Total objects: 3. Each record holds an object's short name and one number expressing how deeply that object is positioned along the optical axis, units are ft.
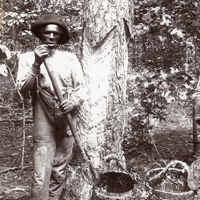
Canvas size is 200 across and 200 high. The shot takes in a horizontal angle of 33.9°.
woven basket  12.21
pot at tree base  10.72
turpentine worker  11.82
